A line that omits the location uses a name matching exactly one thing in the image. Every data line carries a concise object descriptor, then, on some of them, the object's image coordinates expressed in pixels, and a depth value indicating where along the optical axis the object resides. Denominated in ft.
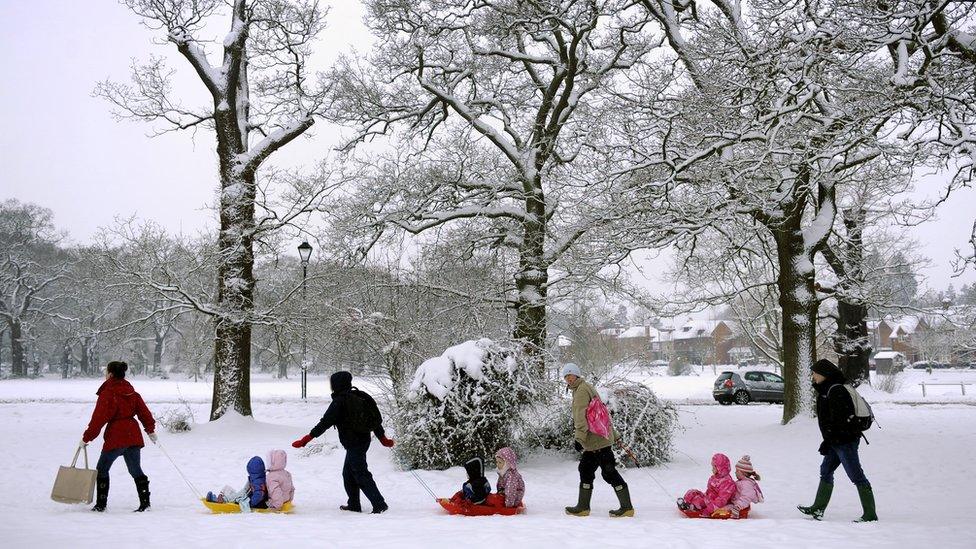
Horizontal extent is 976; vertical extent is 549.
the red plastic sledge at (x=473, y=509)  24.30
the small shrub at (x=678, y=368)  202.08
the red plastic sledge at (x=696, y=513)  23.52
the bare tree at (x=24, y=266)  169.07
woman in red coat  24.17
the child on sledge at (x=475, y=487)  24.61
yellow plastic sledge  24.31
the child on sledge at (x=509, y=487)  24.68
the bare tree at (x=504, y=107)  51.72
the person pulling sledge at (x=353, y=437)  24.29
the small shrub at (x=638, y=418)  34.53
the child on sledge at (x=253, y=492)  24.40
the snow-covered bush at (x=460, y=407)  33.24
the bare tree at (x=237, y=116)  53.26
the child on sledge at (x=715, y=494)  23.59
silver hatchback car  89.66
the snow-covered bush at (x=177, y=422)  48.42
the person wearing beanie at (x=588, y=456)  23.89
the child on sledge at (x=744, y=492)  23.49
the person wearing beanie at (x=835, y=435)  22.16
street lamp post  56.54
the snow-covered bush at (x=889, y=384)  100.73
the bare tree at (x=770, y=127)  31.60
